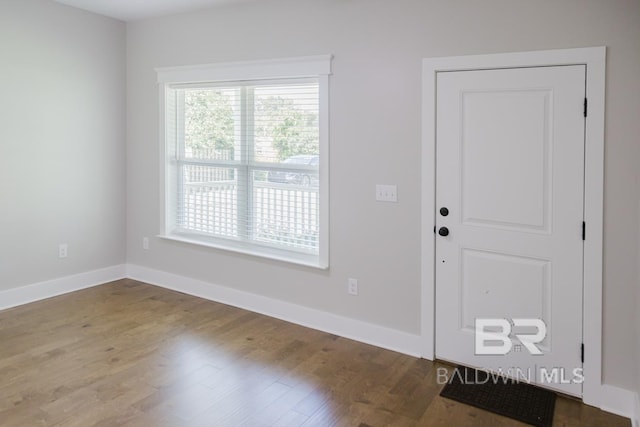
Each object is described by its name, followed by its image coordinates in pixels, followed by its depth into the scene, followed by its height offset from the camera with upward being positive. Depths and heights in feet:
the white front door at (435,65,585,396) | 9.00 -0.38
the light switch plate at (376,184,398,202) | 11.03 +0.16
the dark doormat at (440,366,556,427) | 8.55 -3.70
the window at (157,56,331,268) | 12.49 +1.23
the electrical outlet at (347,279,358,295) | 11.84 -2.12
